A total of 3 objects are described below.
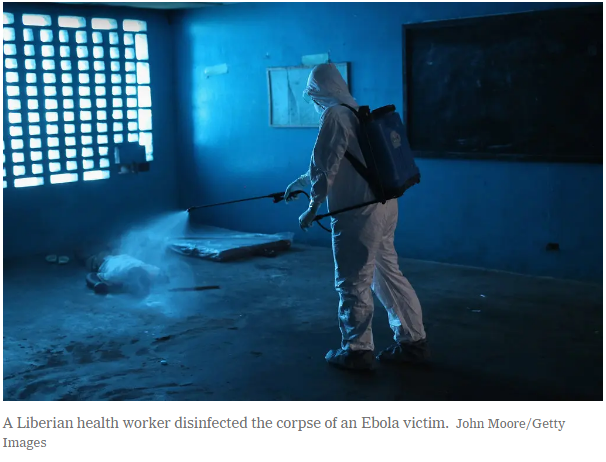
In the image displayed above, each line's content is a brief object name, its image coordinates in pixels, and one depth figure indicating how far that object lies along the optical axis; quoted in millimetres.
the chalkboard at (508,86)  5223
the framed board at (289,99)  6910
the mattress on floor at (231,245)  6477
